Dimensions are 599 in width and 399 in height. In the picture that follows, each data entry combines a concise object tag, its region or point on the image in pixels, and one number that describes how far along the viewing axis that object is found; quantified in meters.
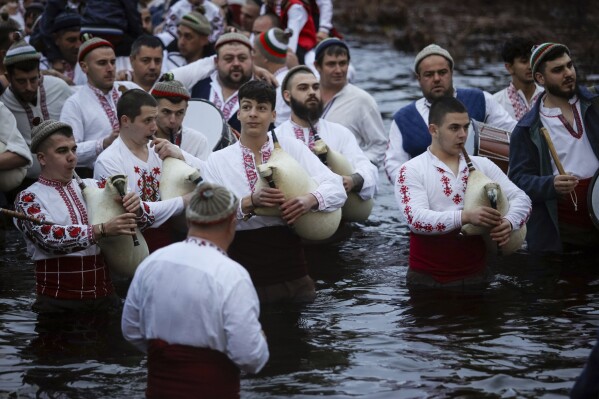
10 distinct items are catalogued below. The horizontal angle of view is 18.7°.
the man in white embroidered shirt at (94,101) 16.02
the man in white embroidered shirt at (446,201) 12.83
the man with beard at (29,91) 16.13
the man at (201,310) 8.57
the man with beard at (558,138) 14.77
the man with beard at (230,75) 17.40
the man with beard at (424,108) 15.84
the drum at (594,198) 14.45
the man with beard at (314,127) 15.42
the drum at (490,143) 15.44
